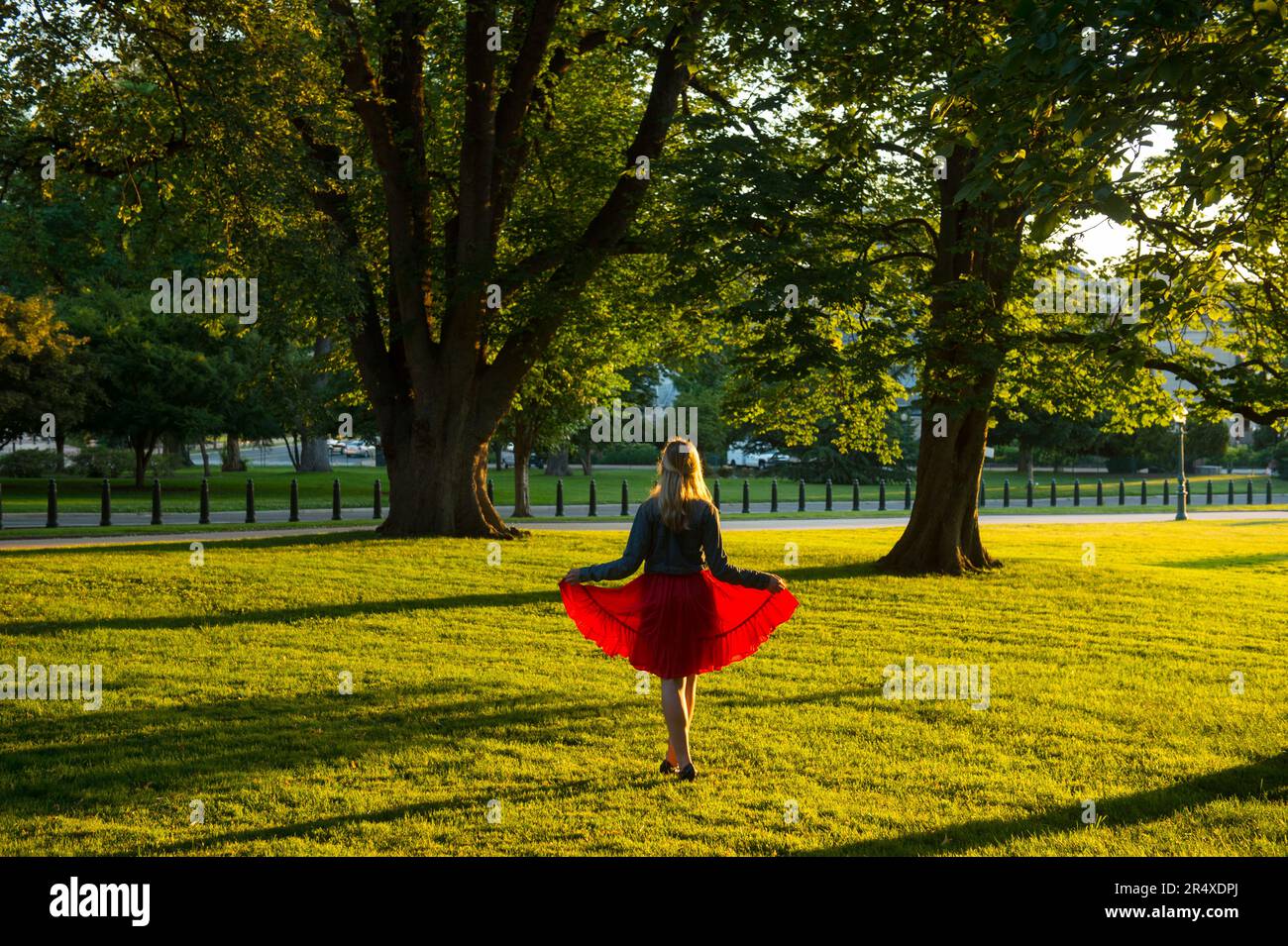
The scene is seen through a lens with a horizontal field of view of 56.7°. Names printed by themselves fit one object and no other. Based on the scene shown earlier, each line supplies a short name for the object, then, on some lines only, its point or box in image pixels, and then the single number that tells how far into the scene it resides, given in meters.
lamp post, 38.16
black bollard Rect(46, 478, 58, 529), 25.58
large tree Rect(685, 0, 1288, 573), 6.94
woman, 7.03
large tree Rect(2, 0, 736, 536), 16.92
